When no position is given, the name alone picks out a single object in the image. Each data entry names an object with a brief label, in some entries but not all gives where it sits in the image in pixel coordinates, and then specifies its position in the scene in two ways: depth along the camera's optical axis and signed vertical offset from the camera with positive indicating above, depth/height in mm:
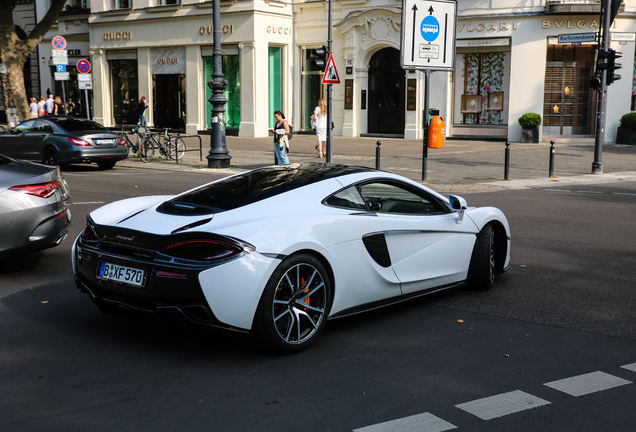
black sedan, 17625 -917
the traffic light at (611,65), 17781 +1073
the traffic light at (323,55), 19859 +1448
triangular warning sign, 19000 +894
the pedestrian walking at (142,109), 32062 -126
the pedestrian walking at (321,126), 21505 -588
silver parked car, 6535 -982
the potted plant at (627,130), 26703 -836
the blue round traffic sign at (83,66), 23203 +1317
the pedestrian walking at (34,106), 32472 -5
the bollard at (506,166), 16656 -1382
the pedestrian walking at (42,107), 33562 -52
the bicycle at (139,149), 20861 -1267
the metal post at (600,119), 18125 -304
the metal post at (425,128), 15645 -464
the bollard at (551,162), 17372 -1335
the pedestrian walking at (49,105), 33375 +44
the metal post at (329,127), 19484 -573
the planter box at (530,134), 27266 -1024
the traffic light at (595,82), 18031 +652
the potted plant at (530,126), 27031 -714
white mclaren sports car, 4367 -963
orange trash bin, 25062 -944
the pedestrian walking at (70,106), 36294 +0
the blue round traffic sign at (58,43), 22312 +2002
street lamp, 18156 -118
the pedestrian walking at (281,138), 18281 -810
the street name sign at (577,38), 22281 +2237
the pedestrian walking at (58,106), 32653 -25
